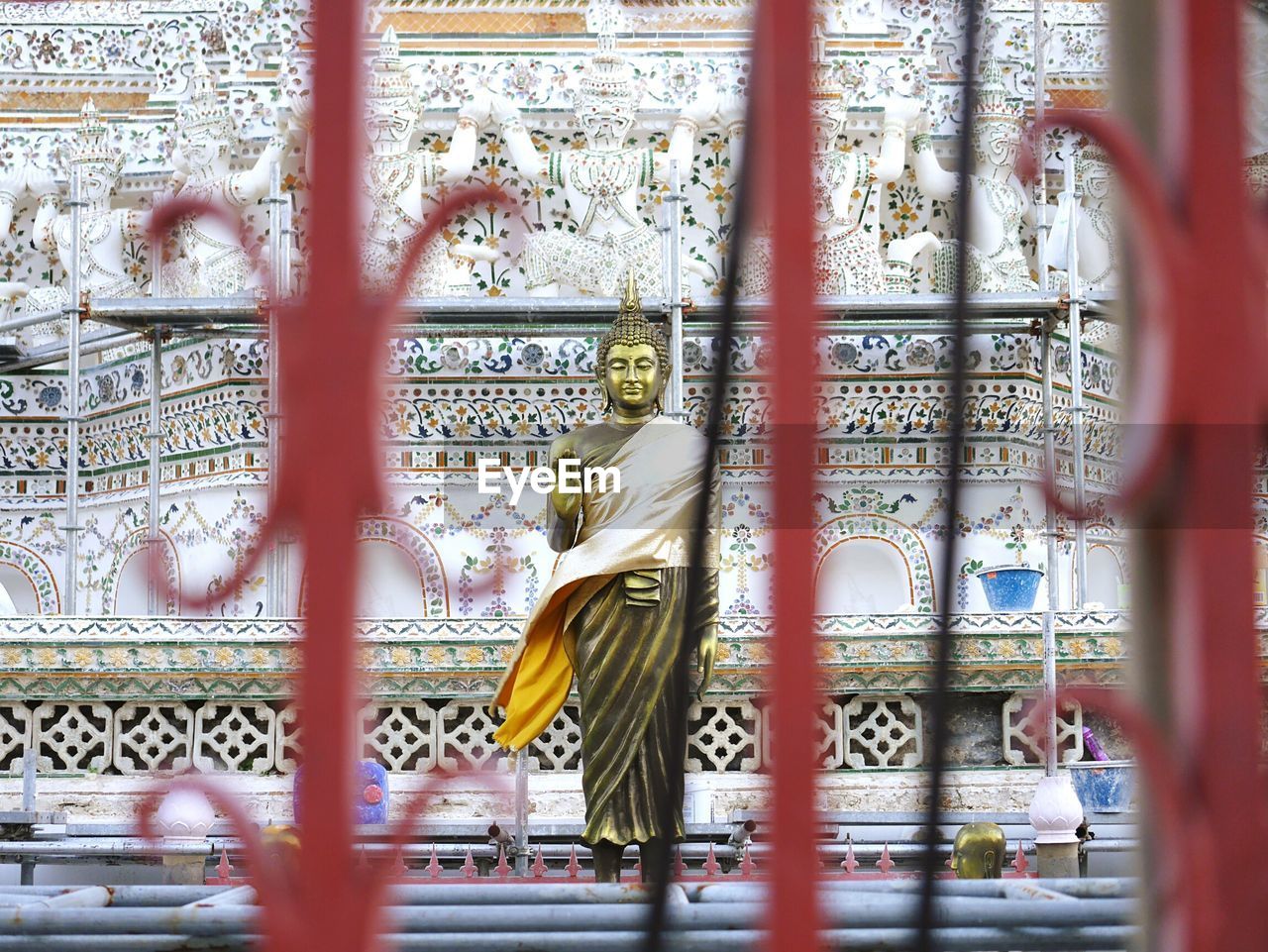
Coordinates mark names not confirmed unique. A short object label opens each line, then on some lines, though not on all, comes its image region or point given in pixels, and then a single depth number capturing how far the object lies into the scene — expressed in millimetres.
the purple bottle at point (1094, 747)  13492
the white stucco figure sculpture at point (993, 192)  19062
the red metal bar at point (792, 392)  2650
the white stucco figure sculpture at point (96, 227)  20375
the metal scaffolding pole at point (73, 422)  18000
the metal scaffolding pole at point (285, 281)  17422
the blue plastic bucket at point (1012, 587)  15125
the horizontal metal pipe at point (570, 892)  5012
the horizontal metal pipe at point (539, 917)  4355
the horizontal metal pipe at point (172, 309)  17547
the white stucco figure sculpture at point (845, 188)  18812
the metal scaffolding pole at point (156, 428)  17922
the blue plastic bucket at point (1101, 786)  12555
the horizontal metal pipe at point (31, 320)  19047
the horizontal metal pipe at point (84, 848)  11303
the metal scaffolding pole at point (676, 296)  17266
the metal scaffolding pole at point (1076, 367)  17750
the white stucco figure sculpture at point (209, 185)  19000
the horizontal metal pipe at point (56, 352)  19906
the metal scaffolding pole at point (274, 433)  16591
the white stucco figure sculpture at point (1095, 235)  20516
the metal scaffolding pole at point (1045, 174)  18750
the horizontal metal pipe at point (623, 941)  4336
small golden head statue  8336
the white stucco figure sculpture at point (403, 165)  18609
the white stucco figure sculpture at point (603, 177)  18547
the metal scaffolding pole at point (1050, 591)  12352
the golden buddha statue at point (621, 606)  8781
